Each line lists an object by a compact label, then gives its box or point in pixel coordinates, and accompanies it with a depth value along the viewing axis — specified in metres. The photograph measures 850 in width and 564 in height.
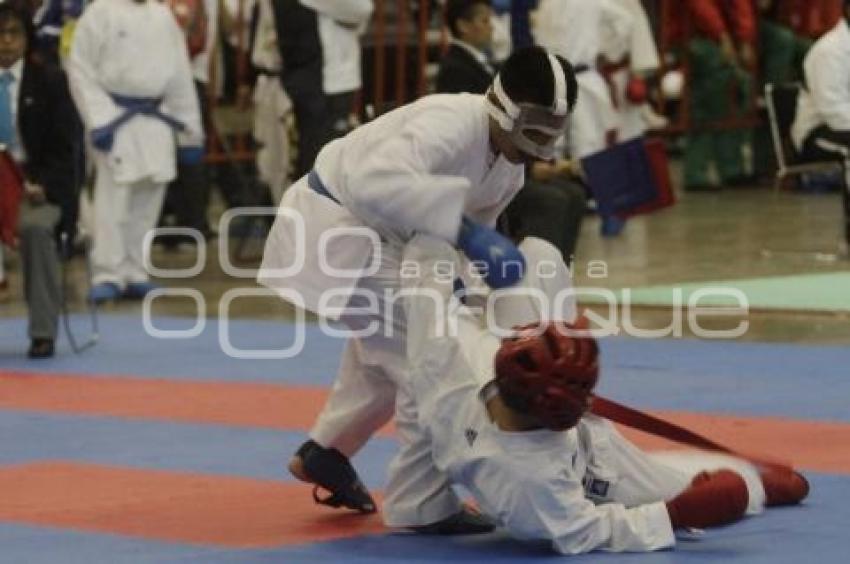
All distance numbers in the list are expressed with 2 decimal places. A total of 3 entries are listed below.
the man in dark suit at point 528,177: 13.62
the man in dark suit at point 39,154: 12.78
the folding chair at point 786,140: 17.50
